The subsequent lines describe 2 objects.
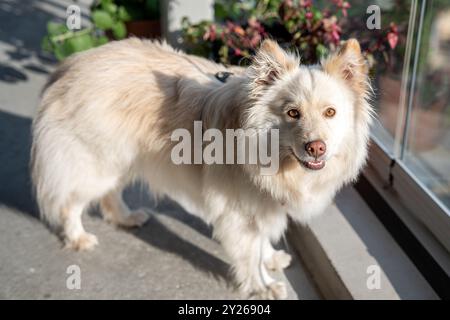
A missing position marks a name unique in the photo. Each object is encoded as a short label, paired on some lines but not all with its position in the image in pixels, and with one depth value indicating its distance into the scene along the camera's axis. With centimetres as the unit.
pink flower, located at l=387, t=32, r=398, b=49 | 319
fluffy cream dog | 229
